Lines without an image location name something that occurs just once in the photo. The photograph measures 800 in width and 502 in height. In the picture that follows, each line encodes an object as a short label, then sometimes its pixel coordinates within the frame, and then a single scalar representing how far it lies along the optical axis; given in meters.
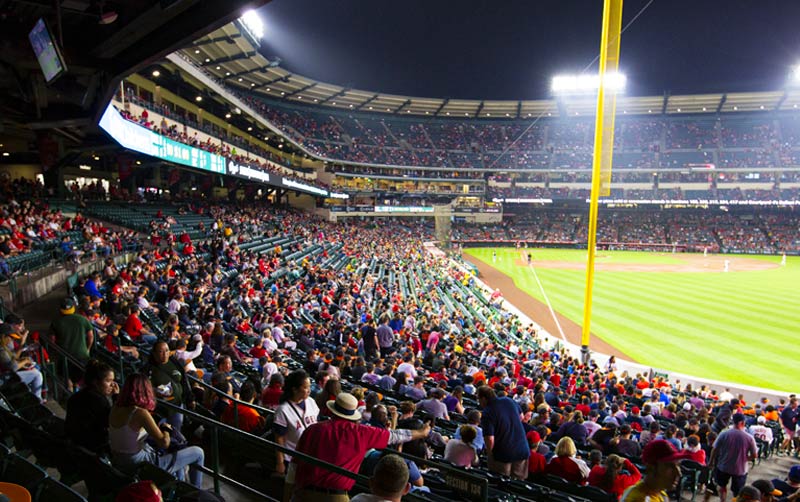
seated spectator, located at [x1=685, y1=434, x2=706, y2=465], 7.24
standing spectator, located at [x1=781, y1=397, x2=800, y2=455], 10.68
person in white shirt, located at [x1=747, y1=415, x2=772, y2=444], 9.60
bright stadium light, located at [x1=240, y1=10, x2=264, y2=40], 32.75
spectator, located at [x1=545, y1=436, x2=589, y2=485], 4.92
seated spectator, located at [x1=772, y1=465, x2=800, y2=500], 5.44
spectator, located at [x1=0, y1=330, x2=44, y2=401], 5.15
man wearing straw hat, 2.88
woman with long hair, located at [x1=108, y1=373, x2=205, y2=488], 3.28
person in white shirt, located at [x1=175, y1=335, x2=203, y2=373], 6.34
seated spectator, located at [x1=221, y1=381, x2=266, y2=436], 4.86
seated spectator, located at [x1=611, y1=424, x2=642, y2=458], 6.67
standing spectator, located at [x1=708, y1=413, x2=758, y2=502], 6.84
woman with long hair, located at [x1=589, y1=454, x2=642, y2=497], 4.54
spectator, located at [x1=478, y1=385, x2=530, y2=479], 4.76
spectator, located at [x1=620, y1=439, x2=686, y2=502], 2.90
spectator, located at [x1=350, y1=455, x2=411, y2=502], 2.12
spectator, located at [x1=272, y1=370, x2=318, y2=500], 3.80
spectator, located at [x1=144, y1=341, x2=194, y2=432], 4.61
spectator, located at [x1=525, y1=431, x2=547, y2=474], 5.14
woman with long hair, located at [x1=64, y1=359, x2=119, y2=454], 3.54
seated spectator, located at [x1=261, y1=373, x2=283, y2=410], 5.16
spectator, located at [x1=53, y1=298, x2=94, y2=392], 5.89
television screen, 6.79
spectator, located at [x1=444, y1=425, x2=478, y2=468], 4.58
